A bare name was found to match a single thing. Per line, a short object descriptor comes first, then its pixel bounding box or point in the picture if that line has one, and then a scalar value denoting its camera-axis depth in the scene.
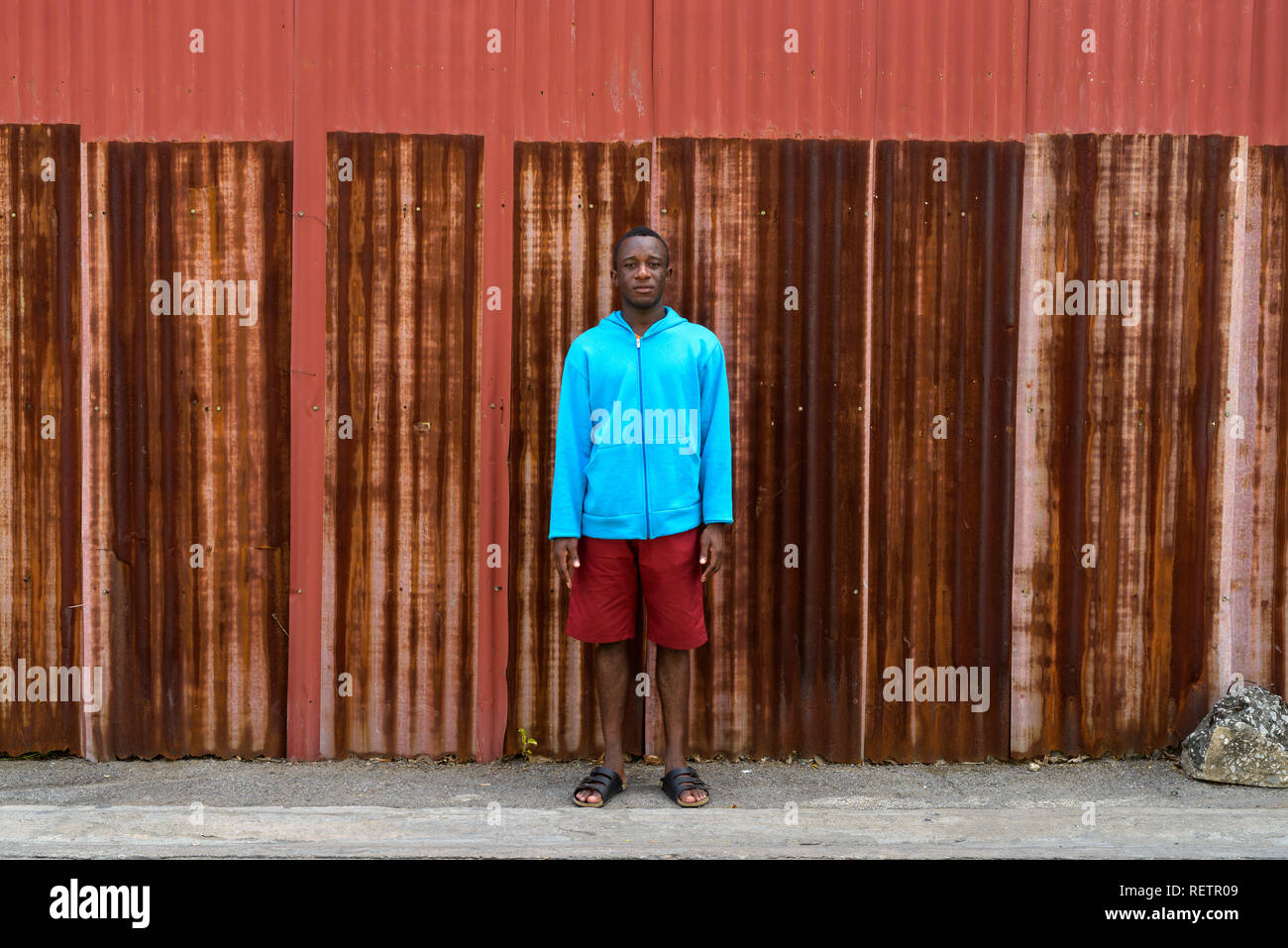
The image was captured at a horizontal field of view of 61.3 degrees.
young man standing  4.09
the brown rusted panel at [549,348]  4.57
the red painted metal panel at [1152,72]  4.59
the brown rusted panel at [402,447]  4.56
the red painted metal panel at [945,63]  4.57
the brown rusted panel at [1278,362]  4.61
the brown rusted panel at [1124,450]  4.60
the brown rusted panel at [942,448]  4.59
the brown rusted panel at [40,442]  4.58
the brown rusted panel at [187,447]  4.57
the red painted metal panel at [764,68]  4.55
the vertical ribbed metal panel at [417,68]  4.55
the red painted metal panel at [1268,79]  4.60
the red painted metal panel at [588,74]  4.55
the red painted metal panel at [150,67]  4.54
